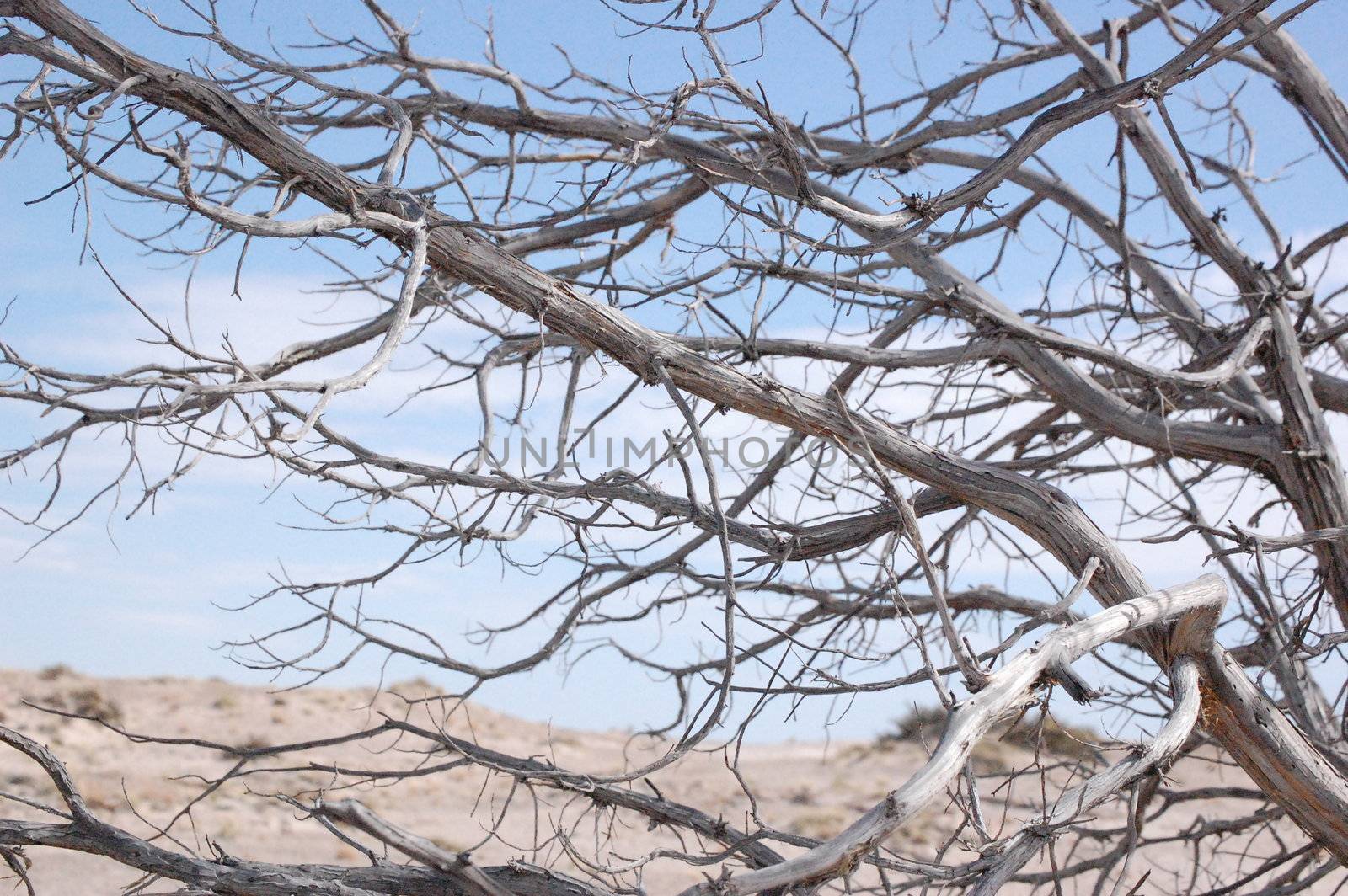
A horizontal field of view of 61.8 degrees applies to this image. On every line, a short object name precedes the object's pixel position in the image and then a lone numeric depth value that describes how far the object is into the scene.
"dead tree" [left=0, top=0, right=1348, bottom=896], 2.79
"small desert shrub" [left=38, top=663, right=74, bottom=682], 22.67
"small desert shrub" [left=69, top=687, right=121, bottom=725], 19.08
